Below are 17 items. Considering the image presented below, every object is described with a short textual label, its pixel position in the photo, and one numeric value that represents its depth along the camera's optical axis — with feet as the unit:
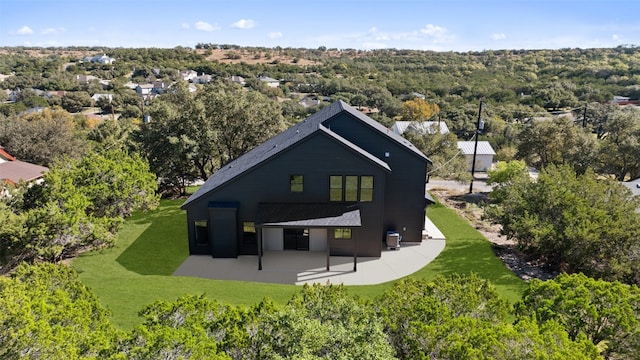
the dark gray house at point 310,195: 65.21
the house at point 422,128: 114.17
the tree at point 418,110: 232.53
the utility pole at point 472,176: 99.96
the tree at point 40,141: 130.72
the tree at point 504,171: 95.91
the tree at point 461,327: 28.94
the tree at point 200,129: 95.86
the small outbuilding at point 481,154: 142.82
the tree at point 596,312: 36.06
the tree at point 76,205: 57.16
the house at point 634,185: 86.10
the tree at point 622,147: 110.52
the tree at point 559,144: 114.01
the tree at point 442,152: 104.01
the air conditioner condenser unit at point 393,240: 72.38
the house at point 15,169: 105.70
